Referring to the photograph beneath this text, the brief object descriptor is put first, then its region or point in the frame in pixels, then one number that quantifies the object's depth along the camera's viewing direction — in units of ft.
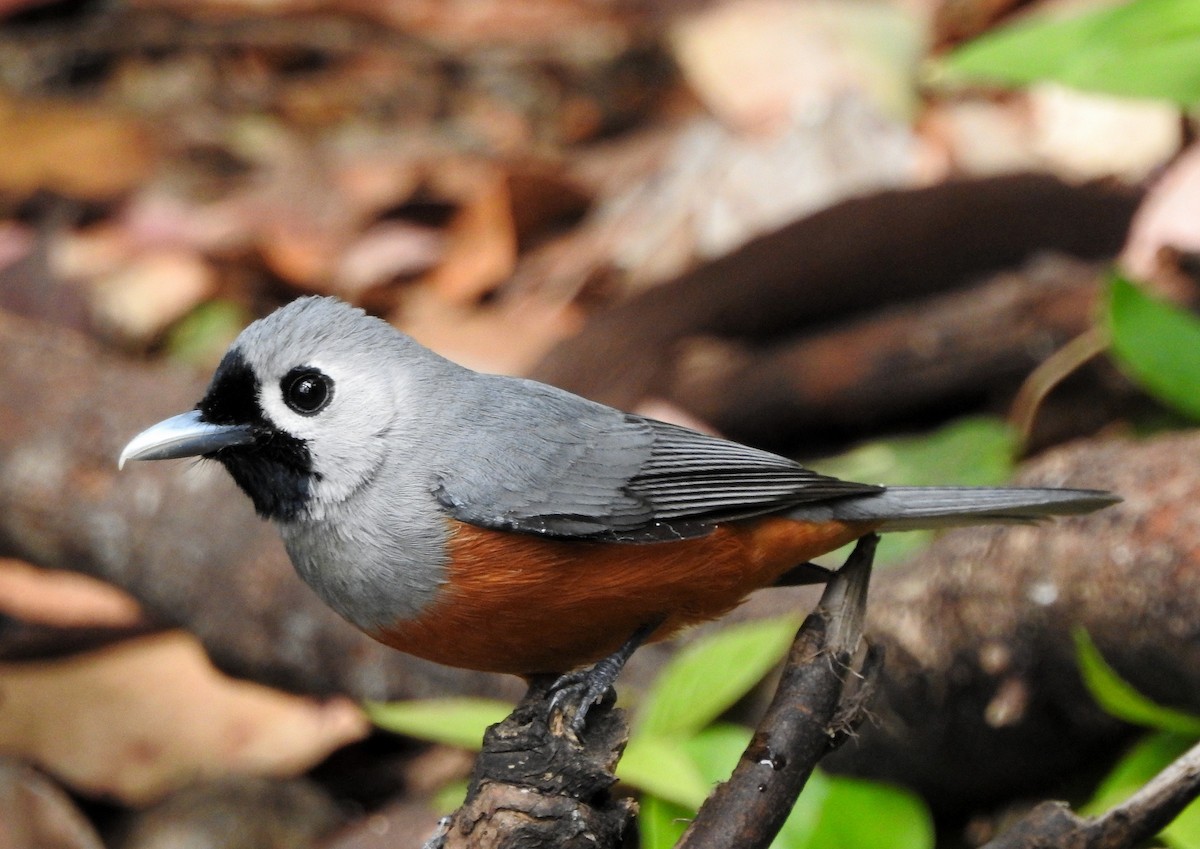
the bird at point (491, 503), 18.33
